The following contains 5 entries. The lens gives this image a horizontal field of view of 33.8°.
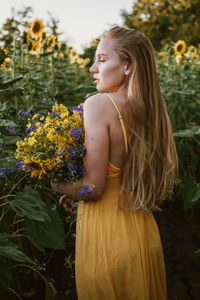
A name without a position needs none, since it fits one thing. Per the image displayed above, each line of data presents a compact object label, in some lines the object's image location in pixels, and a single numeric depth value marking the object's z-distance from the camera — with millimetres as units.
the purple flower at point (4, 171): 1378
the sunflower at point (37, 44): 3161
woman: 1328
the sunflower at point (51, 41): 3583
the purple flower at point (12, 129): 1601
